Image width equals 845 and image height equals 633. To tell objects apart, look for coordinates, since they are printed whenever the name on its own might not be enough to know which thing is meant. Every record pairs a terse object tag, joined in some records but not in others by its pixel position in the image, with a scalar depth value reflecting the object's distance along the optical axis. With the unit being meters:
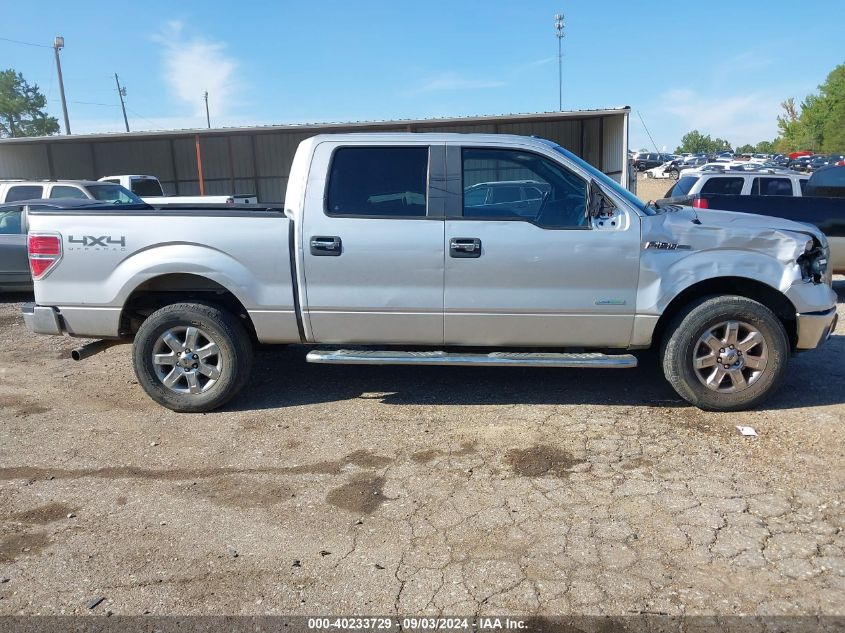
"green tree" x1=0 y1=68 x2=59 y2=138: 65.88
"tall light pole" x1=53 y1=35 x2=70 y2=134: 37.16
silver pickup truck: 4.73
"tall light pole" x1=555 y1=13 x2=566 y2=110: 54.51
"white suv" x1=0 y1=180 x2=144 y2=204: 13.30
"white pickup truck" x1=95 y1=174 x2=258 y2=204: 15.51
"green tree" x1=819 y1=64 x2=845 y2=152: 68.69
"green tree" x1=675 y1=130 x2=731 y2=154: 105.73
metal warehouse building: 24.22
